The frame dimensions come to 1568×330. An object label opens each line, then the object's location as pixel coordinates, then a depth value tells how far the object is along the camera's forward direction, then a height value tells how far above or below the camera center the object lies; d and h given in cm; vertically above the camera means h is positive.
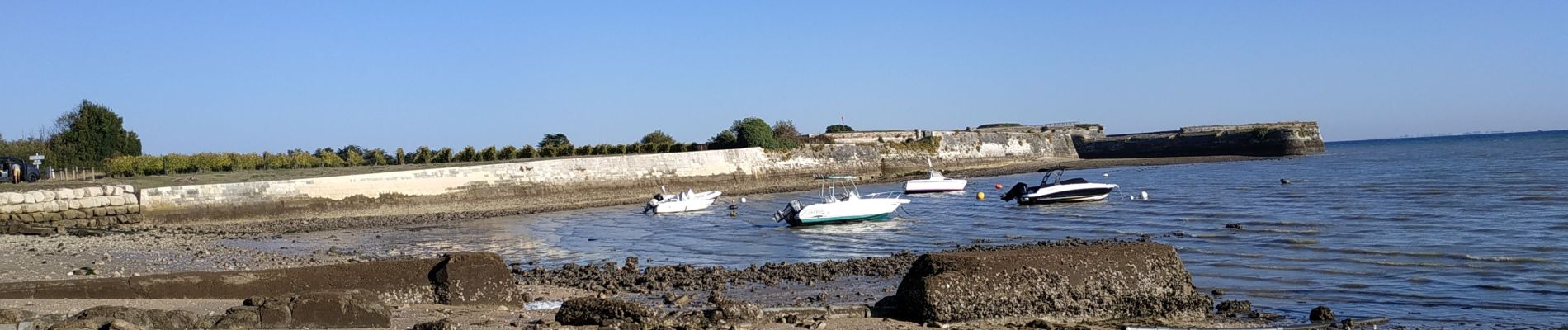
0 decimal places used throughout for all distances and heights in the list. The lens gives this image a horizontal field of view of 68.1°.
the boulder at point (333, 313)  925 -121
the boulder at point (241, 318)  898 -120
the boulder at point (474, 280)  1124 -121
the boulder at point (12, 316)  854 -108
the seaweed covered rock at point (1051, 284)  987 -126
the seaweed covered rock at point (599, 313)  970 -134
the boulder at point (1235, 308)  1179 -179
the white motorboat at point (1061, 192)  3519 -162
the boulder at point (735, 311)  1002 -141
